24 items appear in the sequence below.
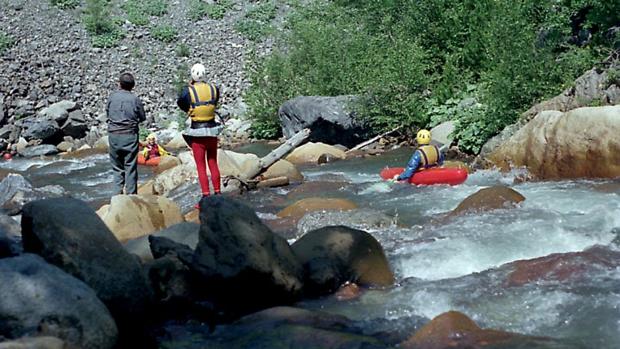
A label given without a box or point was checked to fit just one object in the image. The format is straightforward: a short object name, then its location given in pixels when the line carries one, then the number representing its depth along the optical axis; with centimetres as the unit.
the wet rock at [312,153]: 1518
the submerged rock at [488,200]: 856
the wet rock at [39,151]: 2097
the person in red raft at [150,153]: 1656
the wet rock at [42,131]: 2228
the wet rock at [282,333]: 453
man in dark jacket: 925
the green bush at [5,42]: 2780
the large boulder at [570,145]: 1028
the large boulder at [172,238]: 616
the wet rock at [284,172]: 1202
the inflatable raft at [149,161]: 1632
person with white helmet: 890
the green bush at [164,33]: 3155
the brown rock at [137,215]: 762
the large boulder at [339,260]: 592
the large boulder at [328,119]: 1752
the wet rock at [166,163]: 1522
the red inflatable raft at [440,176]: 1102
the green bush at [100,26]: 3047
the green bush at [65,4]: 3319
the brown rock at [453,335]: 457
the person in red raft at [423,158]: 1117
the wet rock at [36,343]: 368
